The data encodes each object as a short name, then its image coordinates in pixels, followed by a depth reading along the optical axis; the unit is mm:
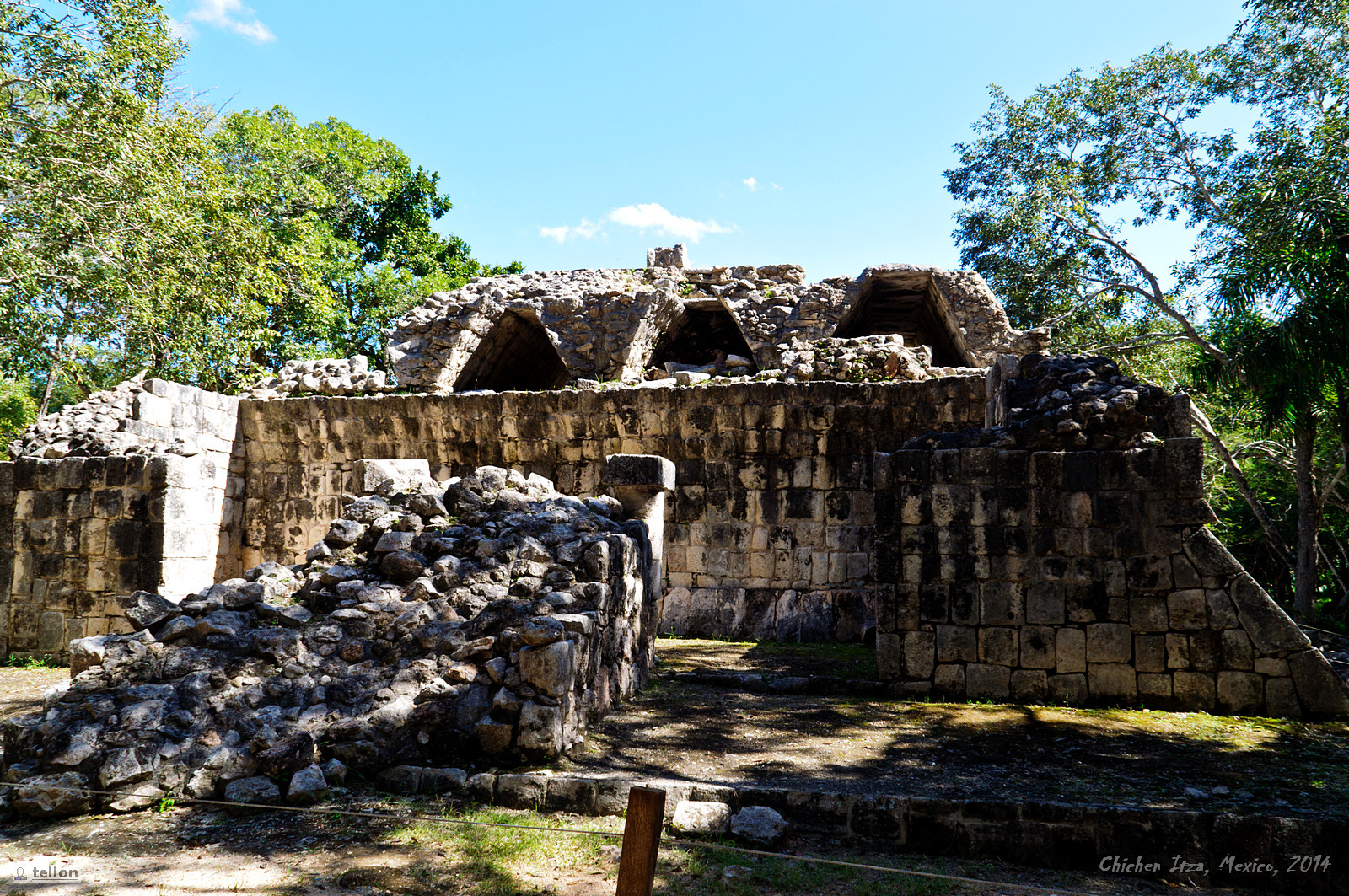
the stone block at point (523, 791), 3918
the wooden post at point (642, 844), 2428
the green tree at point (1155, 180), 13125
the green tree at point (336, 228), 20031
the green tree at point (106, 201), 12805
